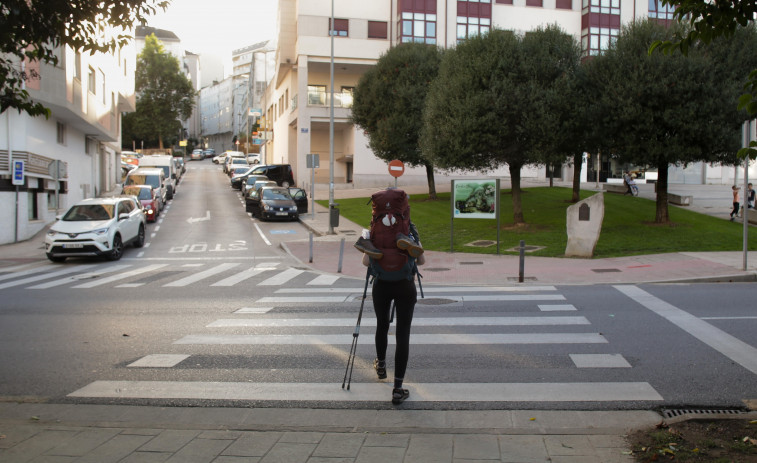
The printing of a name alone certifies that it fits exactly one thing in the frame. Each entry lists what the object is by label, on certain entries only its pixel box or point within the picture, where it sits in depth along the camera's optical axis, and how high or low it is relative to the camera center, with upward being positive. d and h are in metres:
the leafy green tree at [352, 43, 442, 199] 32.38 +4.57
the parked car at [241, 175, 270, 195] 40.50 +0.32
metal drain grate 5.16 -1.86
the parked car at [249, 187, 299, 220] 30.55 -0.92
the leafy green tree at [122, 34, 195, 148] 85.81 +12.32
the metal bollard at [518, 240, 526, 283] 13.48 -1.75
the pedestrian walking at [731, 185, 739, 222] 25.23 -0.69
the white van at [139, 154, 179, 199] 43.50 +1.47
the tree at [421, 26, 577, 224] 21.14 +2.96
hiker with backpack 5.51 -0.66
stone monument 17.50 -1.04
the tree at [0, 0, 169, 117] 7.08 +1.89
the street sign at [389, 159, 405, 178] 19.72 +0.56
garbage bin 23.67 -1.17
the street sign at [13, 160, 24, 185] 21.86 +0.38
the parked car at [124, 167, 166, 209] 33.28 +0.27
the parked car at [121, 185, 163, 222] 28.92 -0.60
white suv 17.56 -1.34
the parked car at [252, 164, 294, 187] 43.25 +0.83
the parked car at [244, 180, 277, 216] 32.03 -0.61
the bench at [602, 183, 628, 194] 35.81 -0.03
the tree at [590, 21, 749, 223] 19.77 +2.62
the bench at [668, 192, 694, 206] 30.98 -0.58
